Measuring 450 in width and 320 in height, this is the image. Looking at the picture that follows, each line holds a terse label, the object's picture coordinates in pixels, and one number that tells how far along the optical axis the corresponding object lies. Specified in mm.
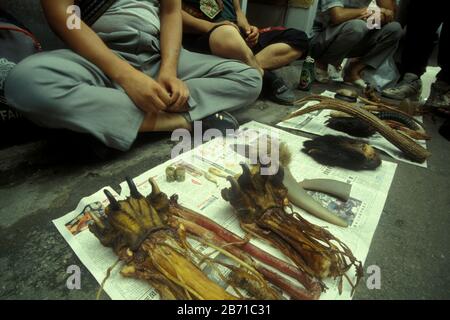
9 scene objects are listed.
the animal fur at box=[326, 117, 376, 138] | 1588
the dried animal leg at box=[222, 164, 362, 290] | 702
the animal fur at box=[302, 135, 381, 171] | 1271
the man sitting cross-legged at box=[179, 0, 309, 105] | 1702
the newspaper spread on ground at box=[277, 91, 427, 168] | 1490
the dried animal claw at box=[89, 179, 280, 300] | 616
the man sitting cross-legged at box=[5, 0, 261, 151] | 1000
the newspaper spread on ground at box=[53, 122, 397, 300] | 701
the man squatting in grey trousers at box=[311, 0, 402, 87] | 2670
